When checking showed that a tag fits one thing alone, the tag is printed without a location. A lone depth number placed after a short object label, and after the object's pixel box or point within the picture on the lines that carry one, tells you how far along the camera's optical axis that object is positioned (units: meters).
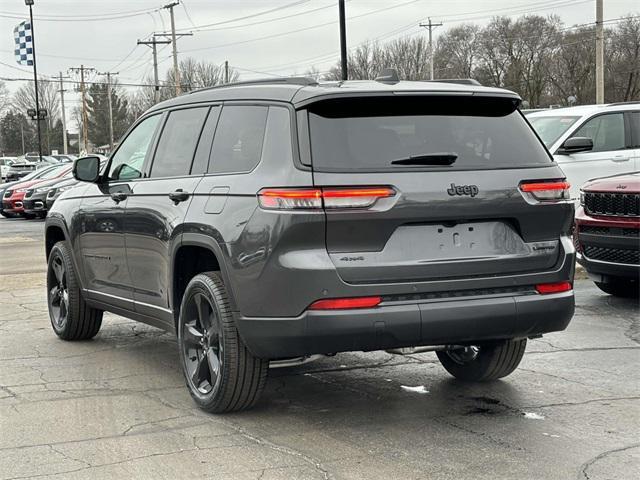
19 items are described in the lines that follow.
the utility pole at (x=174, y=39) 60.61
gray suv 4.44
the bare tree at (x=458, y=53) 78.44
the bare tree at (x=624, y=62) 66.50
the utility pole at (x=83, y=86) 76.62
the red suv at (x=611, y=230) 8.08
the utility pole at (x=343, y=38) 26.27
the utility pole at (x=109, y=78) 92.50
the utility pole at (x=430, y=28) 72.28
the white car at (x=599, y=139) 12.43
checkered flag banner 46.78
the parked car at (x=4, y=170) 47.42
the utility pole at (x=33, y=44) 43.12
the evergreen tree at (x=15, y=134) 132.12
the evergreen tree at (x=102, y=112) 112.06
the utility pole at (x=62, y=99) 92.86
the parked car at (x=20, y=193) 25.92
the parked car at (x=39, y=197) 24.66
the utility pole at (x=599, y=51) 29.70
